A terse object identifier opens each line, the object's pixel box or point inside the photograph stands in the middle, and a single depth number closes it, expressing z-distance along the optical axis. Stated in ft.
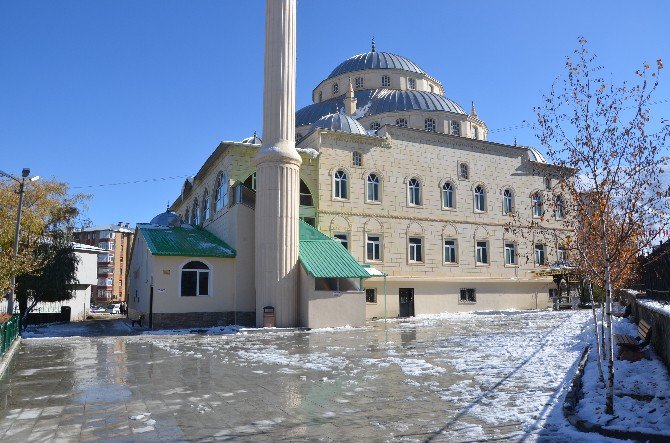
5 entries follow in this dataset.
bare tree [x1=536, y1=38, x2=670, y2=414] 25.61
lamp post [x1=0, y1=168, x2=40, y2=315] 67.67
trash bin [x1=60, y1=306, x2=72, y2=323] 118.73
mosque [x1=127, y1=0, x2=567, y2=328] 78.84
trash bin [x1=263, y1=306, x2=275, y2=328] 75.66
